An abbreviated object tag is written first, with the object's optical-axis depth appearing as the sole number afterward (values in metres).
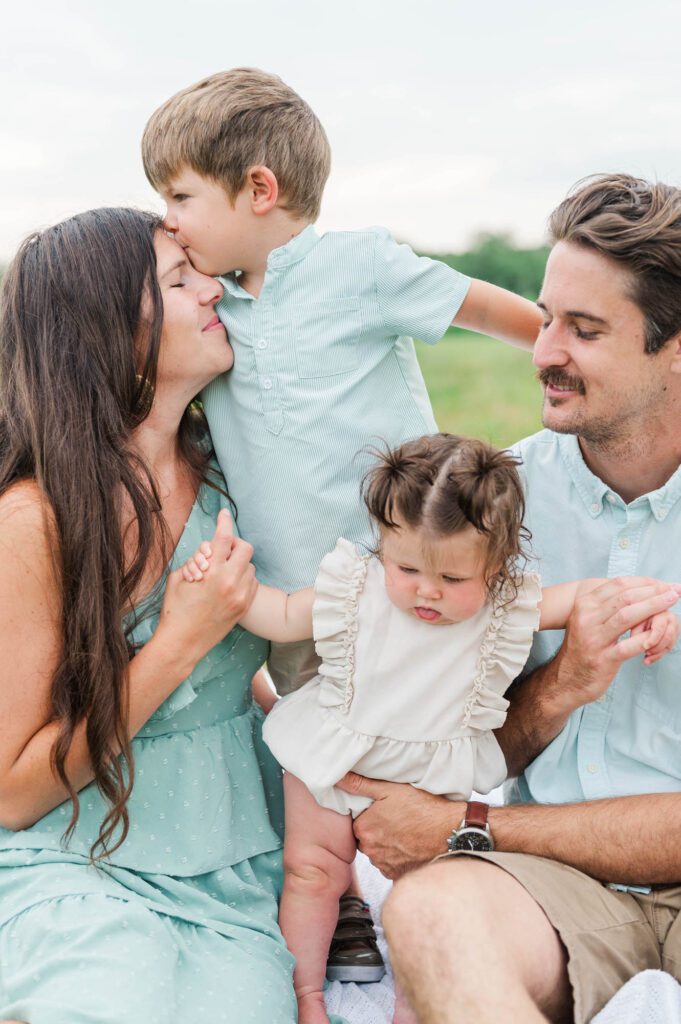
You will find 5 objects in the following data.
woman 2.16
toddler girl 2.16
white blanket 1.95
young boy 2.49
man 2.20
